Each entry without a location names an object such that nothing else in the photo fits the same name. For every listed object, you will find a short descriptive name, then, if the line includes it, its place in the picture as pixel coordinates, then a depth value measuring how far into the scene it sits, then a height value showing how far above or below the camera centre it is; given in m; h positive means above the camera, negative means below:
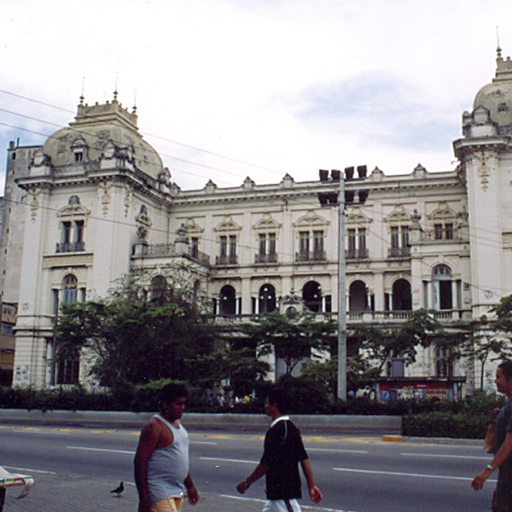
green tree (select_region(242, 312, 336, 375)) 32.59 +2.15
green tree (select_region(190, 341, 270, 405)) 31.86 +0.35
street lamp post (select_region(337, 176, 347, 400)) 26.50 +2.36
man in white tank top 6.24 -0.80
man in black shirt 6.86 -0.91
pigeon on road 10.99 -1.89
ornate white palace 43.38 +11.19
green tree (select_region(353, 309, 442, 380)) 31.30 +2.03
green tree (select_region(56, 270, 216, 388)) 33.16 +2.12
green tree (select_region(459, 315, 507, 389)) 31.28 +2.09
